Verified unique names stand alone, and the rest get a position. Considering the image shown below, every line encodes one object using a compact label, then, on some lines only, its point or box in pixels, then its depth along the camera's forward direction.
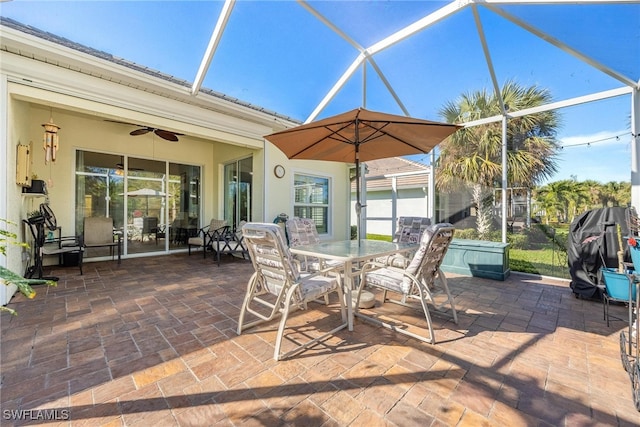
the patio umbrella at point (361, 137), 2.84
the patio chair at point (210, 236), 6.31
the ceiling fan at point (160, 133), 5.43
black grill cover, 3.54
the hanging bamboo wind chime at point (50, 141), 3.98
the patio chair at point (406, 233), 4.04
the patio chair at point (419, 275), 2.57
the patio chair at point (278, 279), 2.29
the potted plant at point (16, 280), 0.93
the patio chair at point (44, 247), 4.15
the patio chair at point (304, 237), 3.71
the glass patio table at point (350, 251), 2.68
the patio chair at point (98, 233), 5.50
